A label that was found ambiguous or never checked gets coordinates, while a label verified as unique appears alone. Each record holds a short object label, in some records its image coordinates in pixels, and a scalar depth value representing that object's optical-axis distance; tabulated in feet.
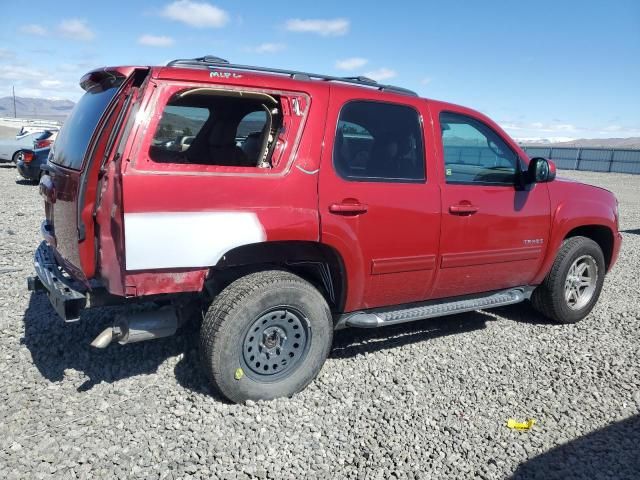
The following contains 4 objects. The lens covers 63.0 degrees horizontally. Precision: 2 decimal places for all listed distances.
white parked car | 58.44
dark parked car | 44.37
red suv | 9.68
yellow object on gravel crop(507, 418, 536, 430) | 10.55
